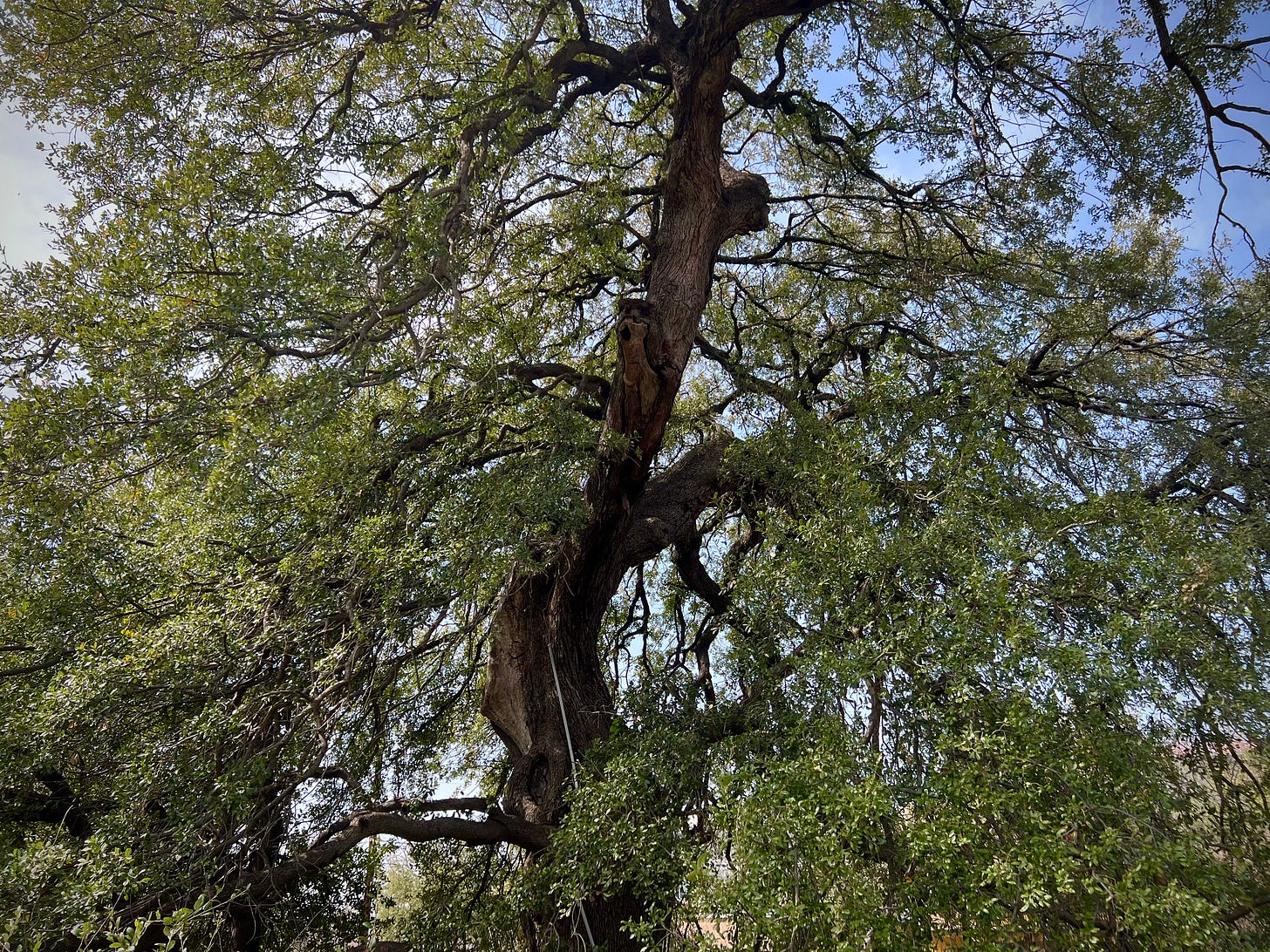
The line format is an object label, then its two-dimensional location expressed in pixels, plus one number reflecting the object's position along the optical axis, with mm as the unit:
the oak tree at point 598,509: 2934
